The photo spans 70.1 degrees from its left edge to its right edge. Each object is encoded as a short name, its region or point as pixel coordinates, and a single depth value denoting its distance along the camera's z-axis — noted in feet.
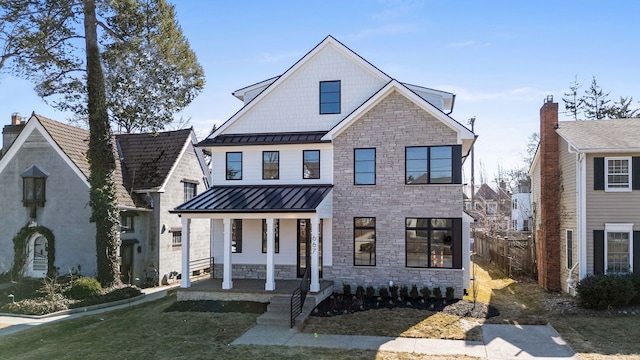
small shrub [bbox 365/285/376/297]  52.54
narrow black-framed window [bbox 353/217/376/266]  55.11
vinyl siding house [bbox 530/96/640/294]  50.78
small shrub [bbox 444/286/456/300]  51.34
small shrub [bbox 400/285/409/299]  51.96
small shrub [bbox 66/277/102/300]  56.13
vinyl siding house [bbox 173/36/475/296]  52.75
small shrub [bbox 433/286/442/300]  51.61
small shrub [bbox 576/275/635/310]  45.78
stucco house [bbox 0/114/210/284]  64.95
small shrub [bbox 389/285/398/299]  51.98
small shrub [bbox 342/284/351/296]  53.93
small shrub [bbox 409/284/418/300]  51.75
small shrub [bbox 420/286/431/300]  51.69
